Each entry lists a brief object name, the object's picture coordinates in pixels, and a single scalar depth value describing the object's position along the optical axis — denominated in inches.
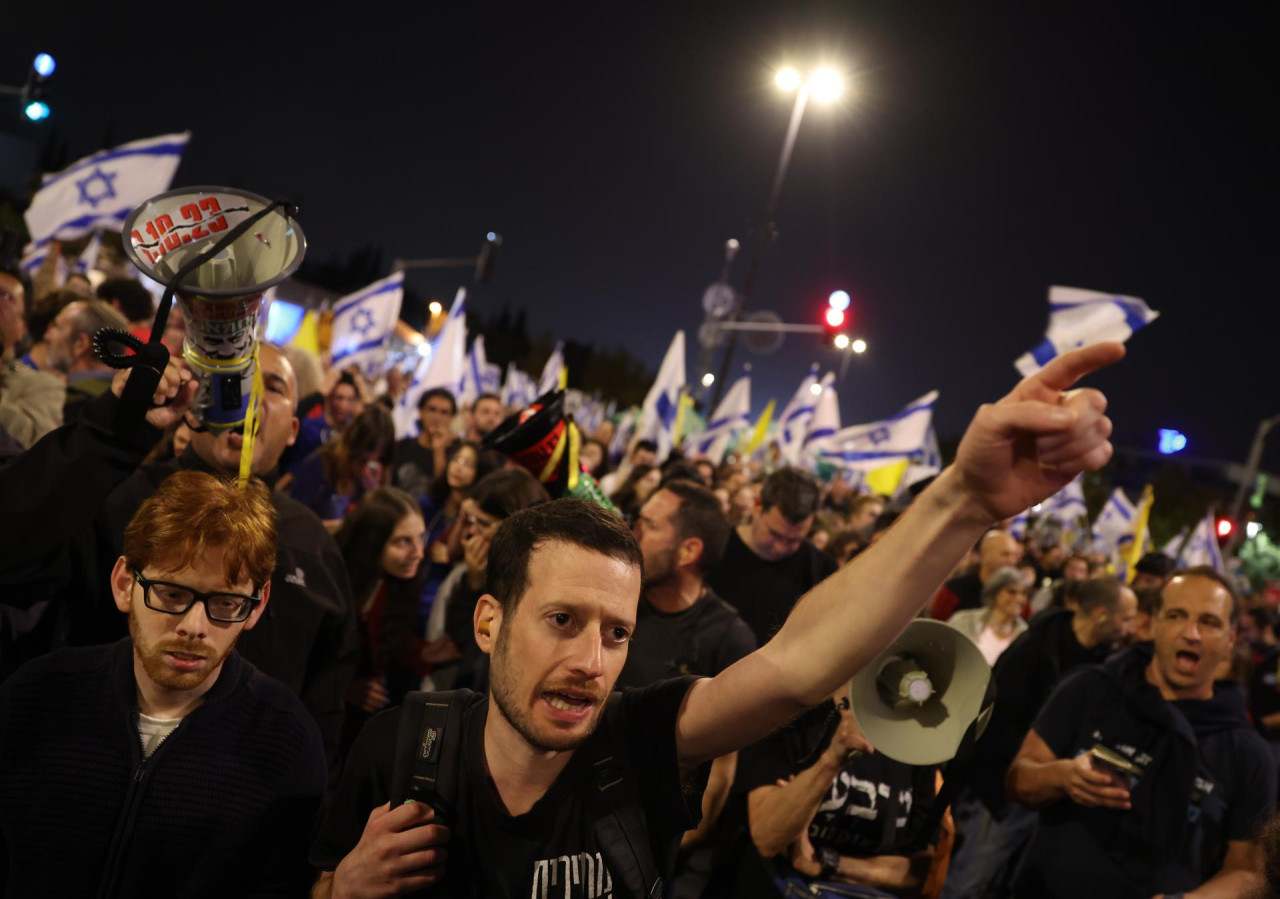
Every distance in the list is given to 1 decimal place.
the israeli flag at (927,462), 606.8
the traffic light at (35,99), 546.6
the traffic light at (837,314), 543.8
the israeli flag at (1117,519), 621.0
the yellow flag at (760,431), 747.4
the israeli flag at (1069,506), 706.8
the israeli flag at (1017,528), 549.3
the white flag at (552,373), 553.6
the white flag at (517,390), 949.8
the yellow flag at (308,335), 480.1
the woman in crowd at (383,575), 172.2
